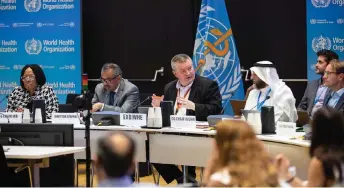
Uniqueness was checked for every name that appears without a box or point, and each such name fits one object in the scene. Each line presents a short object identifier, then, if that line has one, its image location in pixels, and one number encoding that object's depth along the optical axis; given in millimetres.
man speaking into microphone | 12808
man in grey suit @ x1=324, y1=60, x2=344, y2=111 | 11752
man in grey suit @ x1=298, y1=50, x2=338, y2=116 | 13700
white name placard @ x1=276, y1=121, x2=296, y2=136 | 10743
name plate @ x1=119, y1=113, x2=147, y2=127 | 12334
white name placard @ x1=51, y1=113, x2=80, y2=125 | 12534
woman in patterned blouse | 13771
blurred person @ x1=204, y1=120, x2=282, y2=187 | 5873
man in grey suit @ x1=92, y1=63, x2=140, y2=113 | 13704
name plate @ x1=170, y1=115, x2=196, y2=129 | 11933
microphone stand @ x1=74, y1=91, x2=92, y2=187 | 10348
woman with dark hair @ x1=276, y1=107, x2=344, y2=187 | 6585
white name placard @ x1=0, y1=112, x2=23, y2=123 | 12655
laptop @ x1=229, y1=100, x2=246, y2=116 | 13035
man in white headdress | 12086
